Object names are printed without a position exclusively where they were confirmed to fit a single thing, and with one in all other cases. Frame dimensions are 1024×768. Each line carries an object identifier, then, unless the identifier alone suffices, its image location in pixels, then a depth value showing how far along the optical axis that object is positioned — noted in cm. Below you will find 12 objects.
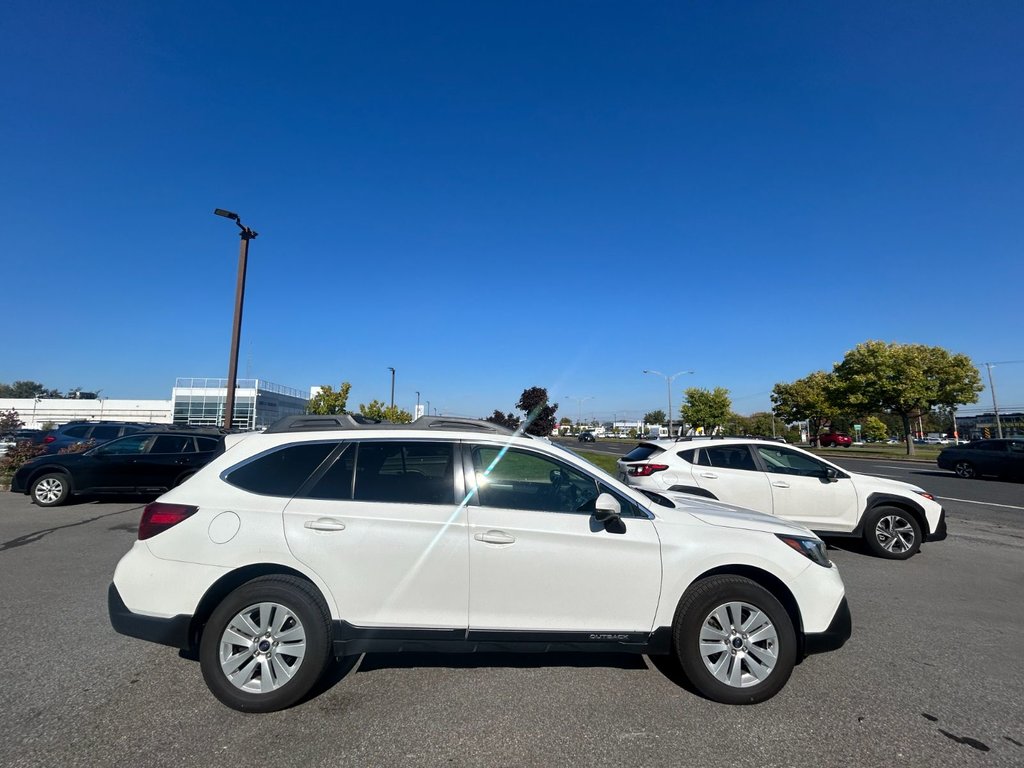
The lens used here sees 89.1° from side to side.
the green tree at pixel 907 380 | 3444
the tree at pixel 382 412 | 3569
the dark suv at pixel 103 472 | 1002
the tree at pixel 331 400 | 3275
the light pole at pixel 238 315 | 1295
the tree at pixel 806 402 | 5226
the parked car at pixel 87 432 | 1495
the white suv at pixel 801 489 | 702
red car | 5059
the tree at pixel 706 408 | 5256
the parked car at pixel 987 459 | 1808
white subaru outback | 312
